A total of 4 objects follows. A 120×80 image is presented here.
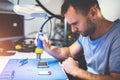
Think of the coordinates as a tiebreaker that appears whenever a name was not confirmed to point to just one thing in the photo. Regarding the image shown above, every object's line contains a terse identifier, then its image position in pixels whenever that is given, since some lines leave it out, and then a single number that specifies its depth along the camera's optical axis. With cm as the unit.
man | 123
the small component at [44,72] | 116
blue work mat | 111
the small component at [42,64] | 130
